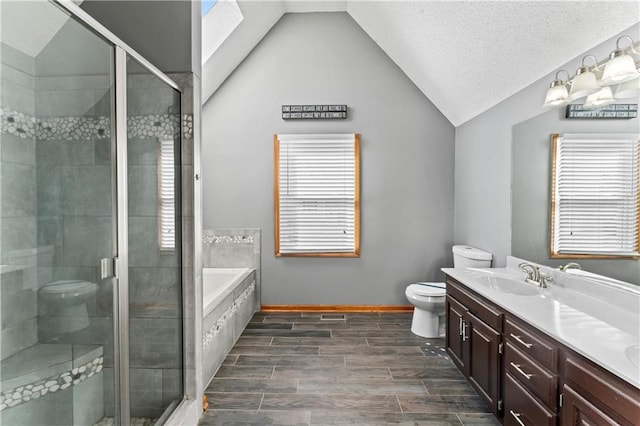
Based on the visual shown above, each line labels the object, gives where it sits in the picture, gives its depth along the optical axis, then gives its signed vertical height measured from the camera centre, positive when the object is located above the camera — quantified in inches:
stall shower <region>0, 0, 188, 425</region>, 48.6 -2.7
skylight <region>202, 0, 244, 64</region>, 112.3 +67.0
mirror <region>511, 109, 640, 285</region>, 64.4 +5.9
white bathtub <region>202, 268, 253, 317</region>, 95.2 -28.6
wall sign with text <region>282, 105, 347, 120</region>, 141.0 +41.8
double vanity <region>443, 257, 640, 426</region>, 43.5 -23.5
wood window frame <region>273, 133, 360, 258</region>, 142.3 -1.1
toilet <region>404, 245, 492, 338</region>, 113.7 -33.3
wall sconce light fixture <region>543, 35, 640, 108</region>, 58.4 +25.5
